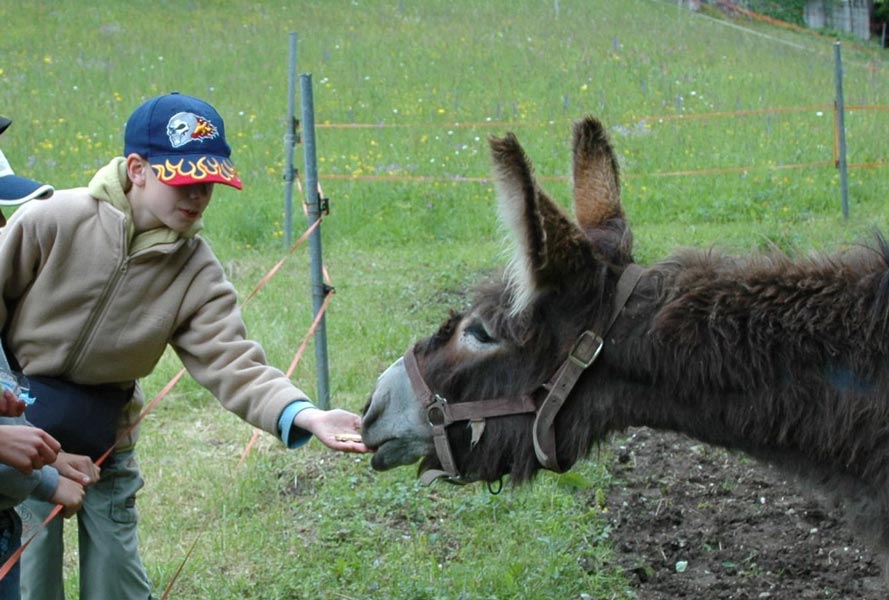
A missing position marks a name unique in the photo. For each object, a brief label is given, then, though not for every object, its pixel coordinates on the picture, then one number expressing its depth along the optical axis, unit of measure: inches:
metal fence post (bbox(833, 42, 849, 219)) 448.8
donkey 118.4
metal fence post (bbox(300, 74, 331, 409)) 228.1
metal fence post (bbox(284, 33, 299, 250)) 382.9
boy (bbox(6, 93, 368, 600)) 129.6
